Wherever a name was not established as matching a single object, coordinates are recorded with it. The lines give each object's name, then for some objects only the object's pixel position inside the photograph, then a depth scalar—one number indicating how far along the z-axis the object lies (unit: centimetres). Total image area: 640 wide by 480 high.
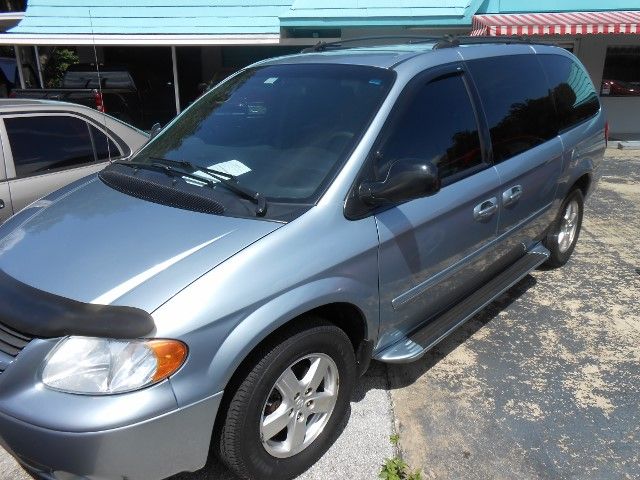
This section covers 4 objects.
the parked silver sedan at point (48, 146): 421
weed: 257
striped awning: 1030
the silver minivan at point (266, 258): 199
